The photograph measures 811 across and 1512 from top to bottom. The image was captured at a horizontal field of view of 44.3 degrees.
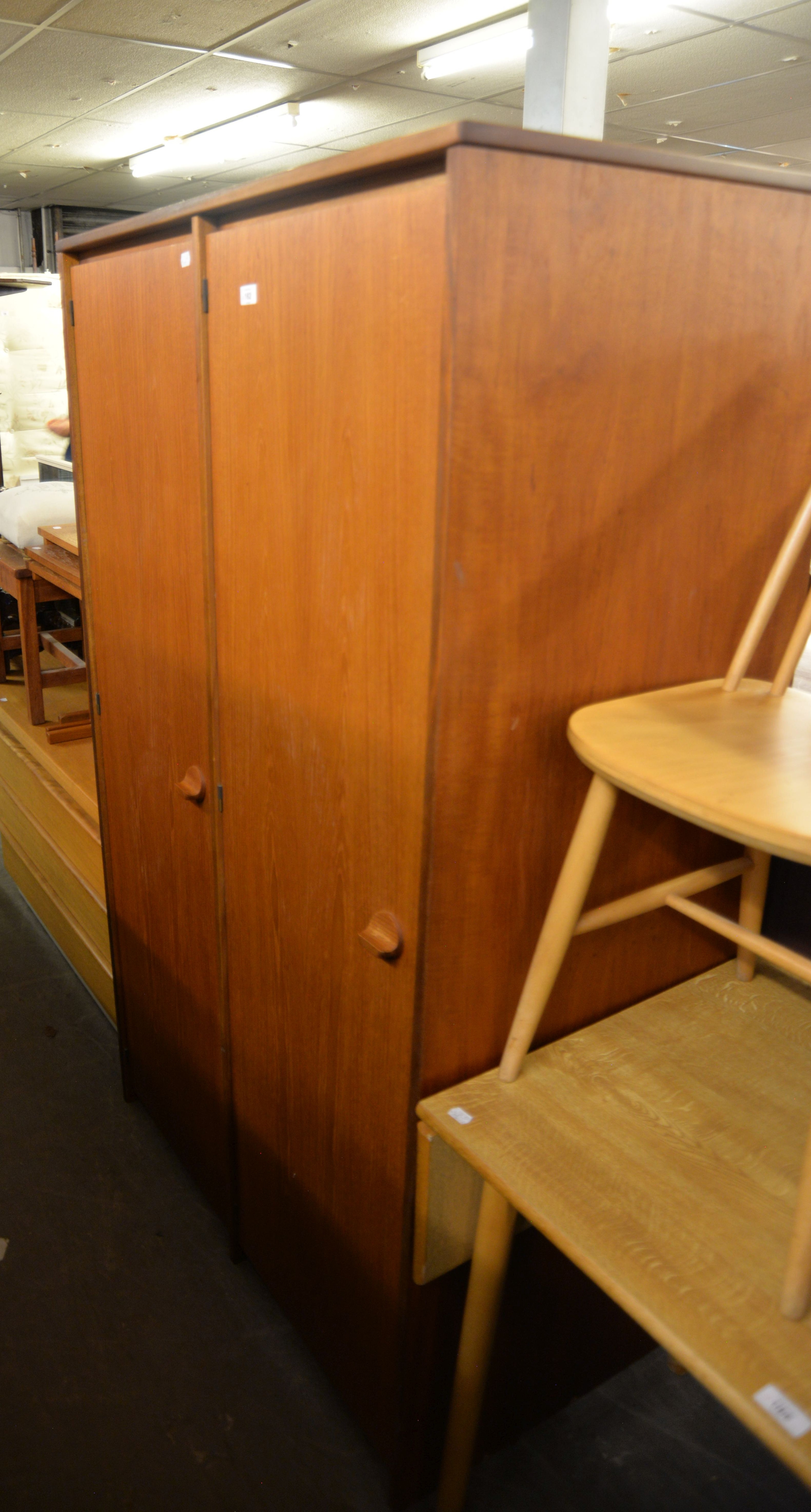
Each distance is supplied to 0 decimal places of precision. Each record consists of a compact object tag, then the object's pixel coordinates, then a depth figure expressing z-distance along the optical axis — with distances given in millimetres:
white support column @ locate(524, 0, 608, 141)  2990
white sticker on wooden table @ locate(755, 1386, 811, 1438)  752
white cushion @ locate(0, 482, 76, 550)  2812
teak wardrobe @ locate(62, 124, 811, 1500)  949
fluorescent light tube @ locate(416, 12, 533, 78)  5164
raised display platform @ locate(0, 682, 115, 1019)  2385
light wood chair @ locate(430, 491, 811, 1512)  838
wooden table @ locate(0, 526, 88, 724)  2844
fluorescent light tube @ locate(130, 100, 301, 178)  7324
